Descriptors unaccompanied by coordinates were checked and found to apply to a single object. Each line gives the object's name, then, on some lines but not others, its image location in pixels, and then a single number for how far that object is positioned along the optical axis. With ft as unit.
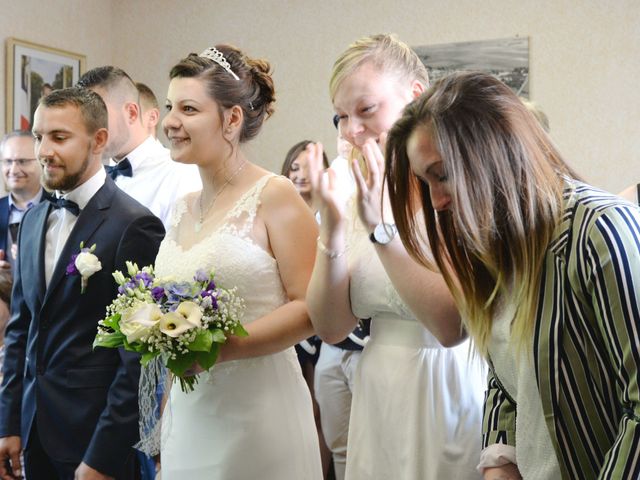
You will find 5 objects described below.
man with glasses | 15.48
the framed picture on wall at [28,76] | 19.38
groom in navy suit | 7.89
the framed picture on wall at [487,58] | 17.30
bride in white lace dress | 7.21
